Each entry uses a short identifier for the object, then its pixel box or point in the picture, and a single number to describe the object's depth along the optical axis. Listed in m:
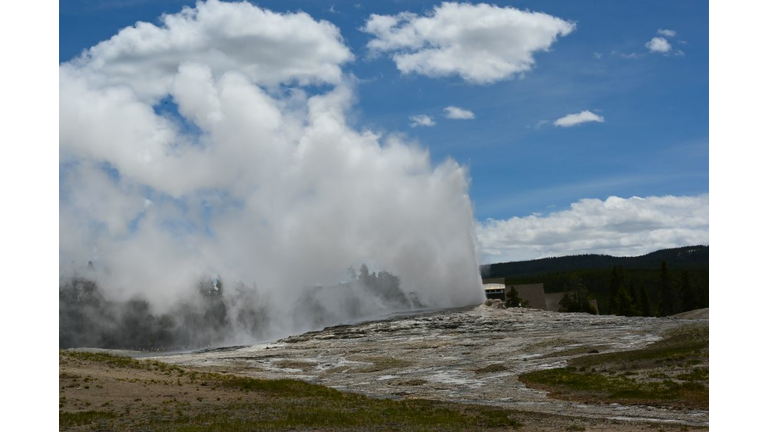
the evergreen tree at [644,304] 110.94
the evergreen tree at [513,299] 116.88
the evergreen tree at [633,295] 113.97
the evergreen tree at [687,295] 111.48
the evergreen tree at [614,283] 116.07
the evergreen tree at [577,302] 116.25
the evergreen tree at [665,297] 118.94
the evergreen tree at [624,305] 106.06
